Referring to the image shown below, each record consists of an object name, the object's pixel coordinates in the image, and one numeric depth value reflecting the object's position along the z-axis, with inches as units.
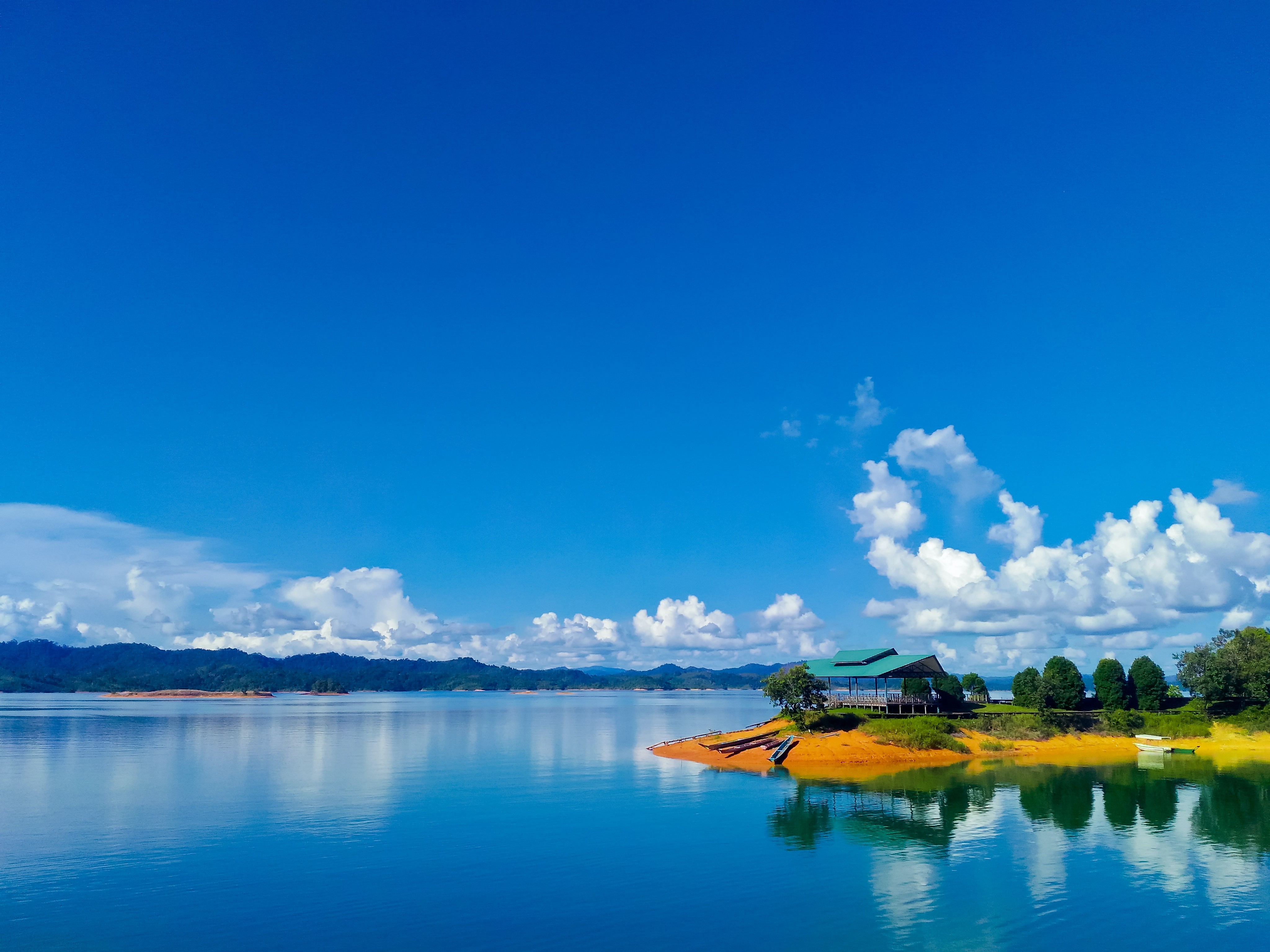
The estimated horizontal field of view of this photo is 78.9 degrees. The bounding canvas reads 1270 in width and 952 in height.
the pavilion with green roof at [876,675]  3855.8
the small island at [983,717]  3430.1
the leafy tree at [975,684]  4480.8
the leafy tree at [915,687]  3890.3
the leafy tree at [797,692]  3592.5
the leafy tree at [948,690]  4062.5
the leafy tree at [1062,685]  4099.4
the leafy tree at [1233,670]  3978.8
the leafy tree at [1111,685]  4207.7
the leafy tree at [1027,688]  4175.7
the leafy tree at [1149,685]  4220.0
